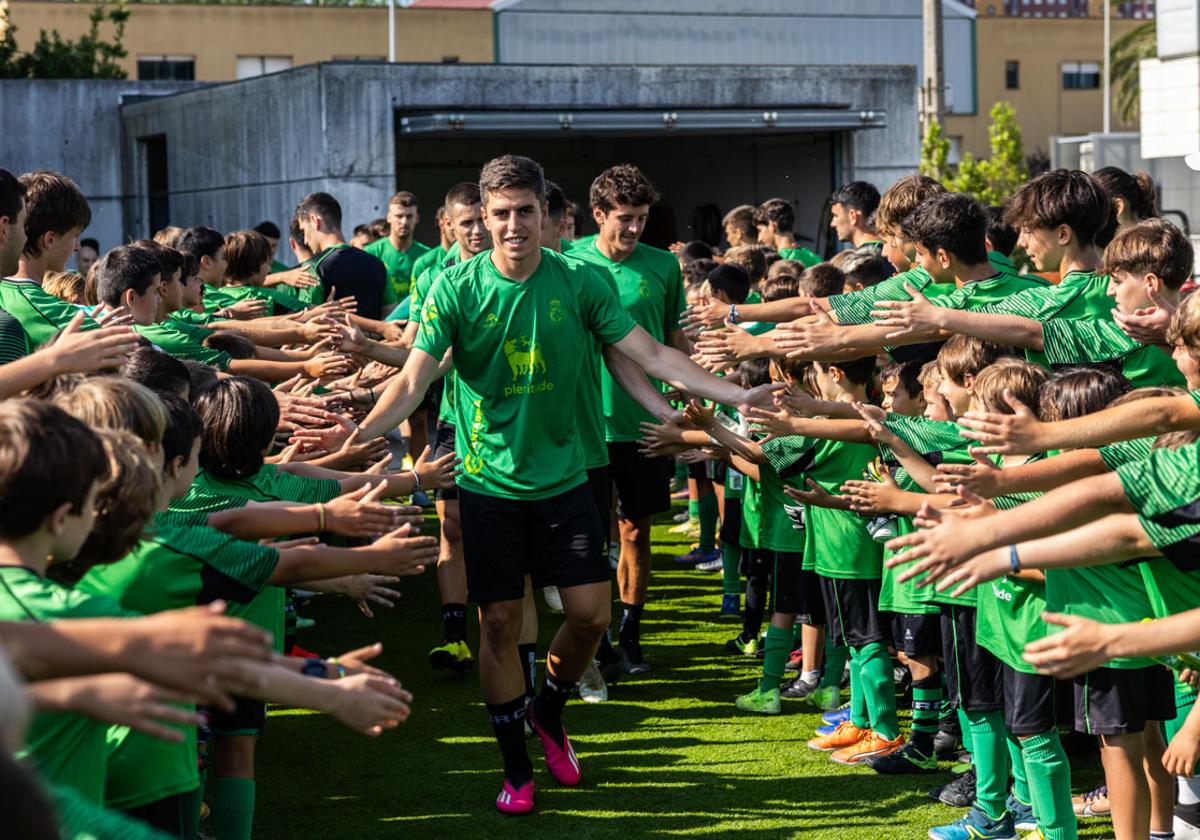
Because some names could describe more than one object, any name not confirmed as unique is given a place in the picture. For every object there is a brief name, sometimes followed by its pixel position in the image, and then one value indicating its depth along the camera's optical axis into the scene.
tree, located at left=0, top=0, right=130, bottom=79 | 25.92
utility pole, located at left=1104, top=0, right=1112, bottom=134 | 47.36
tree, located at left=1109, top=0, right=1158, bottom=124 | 47.28
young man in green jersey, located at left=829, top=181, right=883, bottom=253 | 9.64
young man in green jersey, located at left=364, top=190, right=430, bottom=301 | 12.59
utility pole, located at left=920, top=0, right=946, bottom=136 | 24.22
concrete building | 15.45
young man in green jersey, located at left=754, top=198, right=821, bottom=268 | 12.00
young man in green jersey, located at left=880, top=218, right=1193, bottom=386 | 5.38
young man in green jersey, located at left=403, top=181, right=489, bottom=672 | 7.65
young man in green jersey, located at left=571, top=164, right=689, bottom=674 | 7.68
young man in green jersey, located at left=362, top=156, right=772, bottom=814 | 5.75
